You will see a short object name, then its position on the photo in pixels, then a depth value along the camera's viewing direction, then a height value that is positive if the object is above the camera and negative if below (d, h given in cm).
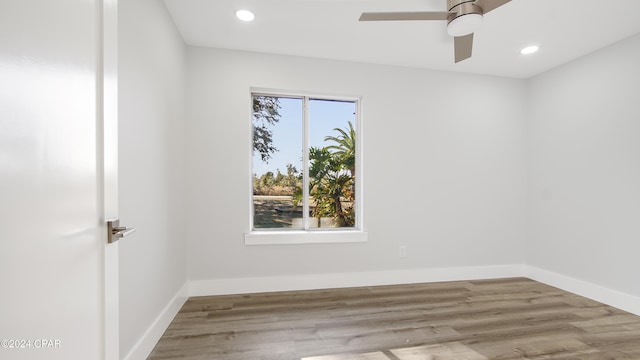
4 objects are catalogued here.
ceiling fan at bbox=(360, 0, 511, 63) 171 +100
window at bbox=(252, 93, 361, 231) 323 +16
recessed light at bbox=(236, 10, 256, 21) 234 +133
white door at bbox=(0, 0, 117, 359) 54 -1
